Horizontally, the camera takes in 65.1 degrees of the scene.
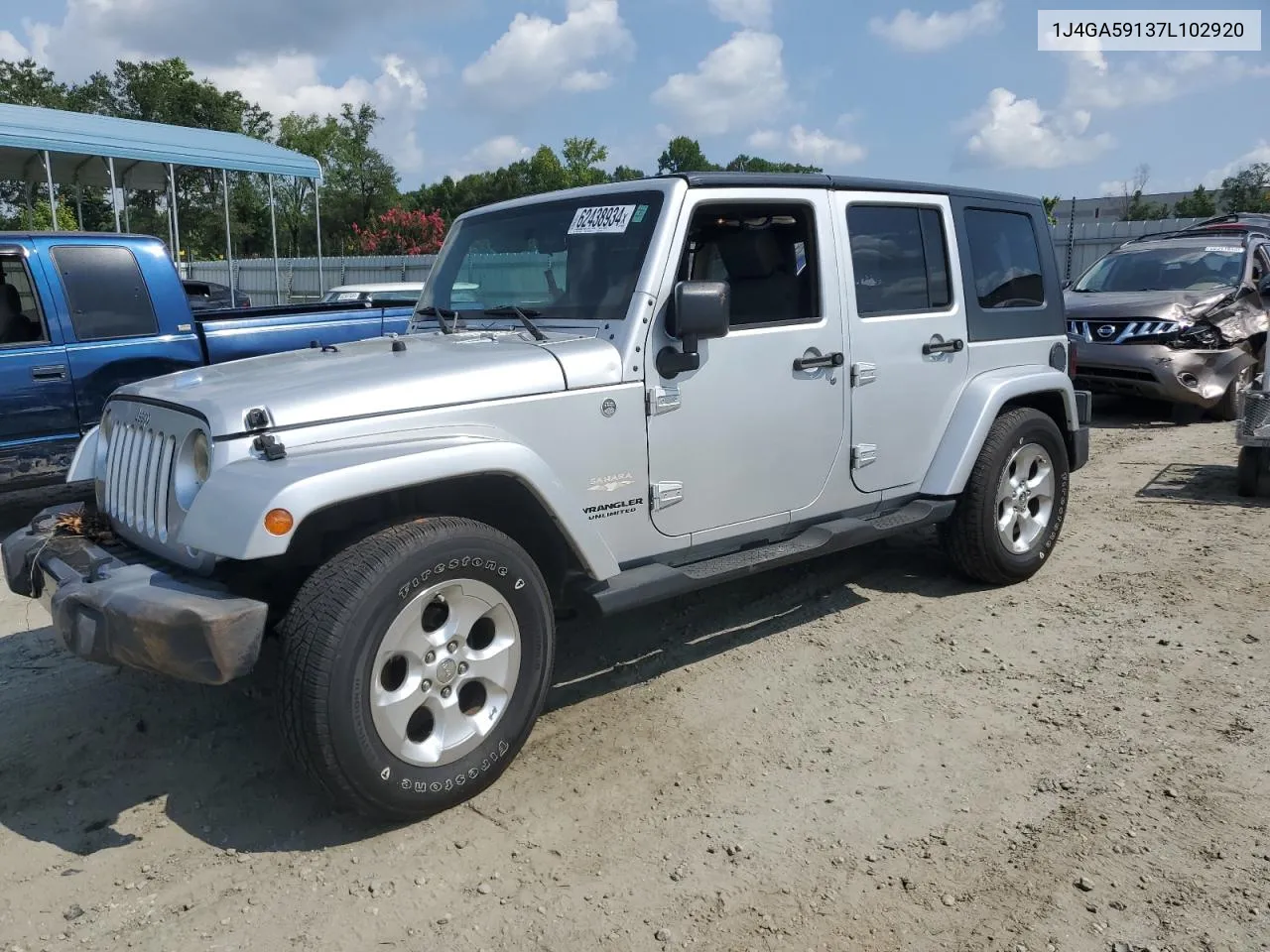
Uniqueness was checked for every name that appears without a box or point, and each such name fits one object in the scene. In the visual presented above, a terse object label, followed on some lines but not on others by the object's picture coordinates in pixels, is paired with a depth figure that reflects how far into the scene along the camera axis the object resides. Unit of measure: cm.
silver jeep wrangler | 283
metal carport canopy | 1120
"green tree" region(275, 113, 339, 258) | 5341
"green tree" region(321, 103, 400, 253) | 5303
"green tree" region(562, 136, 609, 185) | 5825
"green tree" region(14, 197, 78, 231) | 2571
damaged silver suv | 989
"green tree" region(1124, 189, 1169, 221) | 4914
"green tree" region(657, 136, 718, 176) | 8019
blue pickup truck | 632
